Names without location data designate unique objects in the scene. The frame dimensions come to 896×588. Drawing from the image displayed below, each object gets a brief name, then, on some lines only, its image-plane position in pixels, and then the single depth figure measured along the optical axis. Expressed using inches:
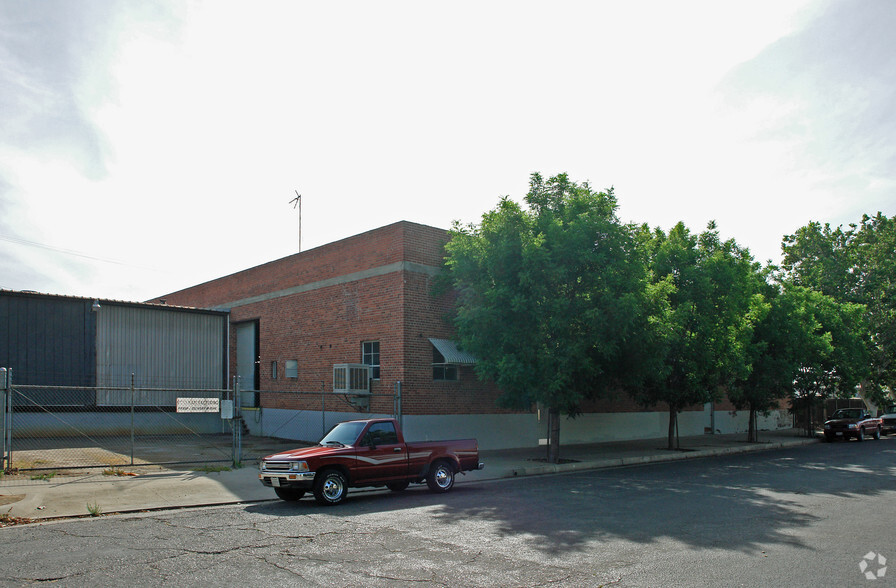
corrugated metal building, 914.1
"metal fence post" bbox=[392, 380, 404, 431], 775.1
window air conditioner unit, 807.1
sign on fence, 619.0
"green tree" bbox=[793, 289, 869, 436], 1263.5
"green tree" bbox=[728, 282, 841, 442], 1099.3
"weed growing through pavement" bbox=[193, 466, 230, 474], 617.0
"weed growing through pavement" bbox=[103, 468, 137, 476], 585.3
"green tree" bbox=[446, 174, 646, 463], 676.7
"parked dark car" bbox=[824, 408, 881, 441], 1280.8
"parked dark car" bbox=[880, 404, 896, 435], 1552.9
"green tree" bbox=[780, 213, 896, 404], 1710.1
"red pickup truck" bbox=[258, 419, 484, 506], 454.9
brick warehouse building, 816.9
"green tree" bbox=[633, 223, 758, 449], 884.6
